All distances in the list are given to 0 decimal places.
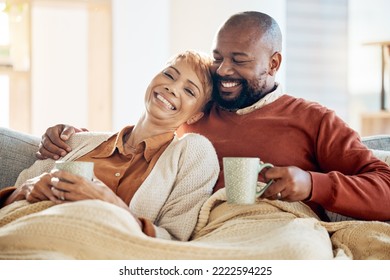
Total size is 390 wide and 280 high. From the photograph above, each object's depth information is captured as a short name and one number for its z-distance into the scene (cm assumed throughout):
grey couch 439
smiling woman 391
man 403
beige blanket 367
